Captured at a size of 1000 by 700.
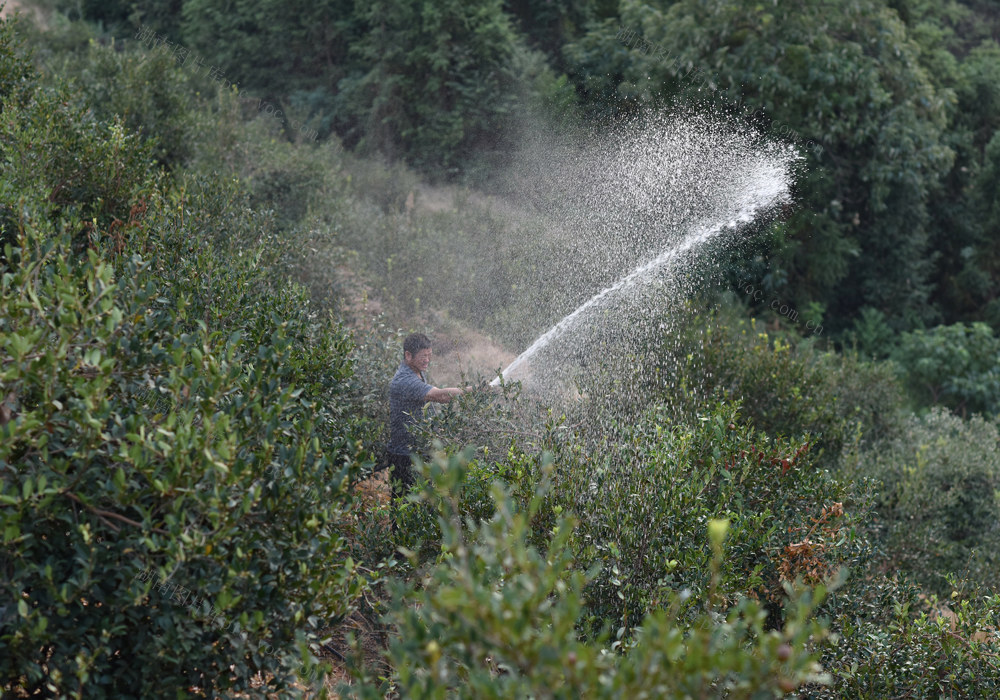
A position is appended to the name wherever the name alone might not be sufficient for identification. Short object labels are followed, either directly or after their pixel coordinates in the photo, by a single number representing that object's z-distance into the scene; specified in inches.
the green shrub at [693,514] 346.9
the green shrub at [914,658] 346.9
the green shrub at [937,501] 658.8
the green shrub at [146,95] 836.0
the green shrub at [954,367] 1208.8
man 466.0
